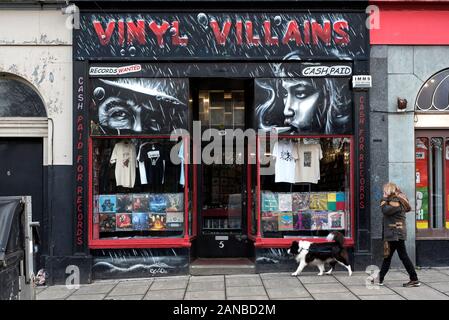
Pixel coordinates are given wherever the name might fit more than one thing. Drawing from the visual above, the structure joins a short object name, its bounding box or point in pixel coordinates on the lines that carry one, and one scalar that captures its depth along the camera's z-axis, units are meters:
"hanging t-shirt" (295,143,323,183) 9.66
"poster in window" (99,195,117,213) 9.54
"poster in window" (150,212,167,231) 9.63
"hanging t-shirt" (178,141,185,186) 9.55
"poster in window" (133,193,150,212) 9.65
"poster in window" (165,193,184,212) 9.66
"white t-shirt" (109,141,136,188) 9.59
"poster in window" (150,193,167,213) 9.67
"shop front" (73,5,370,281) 9.21
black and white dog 8.84
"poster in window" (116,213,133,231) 9.59
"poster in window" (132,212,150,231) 9.62
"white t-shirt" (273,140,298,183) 9.62
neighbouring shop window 9.76
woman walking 7.97
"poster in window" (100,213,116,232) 9.52
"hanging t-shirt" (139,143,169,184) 9.62
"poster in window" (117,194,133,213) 9.61
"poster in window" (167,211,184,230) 9.65
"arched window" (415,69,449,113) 9.66
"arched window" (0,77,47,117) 9.50
